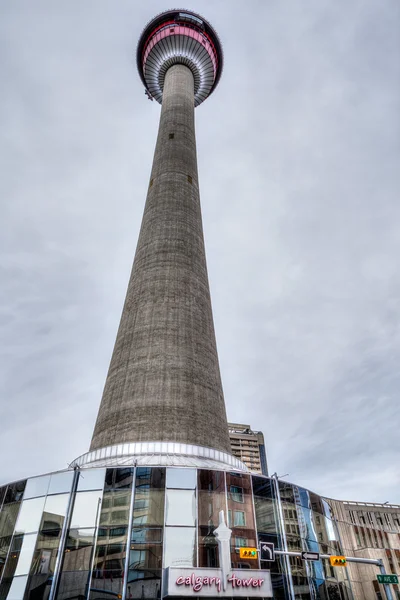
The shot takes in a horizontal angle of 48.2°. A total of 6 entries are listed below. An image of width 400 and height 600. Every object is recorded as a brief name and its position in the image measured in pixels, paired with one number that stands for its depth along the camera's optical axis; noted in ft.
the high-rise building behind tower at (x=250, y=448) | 401.29
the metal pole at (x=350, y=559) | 63.45
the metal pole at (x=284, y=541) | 66.64
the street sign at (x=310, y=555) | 63.37
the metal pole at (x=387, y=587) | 63.41
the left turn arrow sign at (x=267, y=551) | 63.94
